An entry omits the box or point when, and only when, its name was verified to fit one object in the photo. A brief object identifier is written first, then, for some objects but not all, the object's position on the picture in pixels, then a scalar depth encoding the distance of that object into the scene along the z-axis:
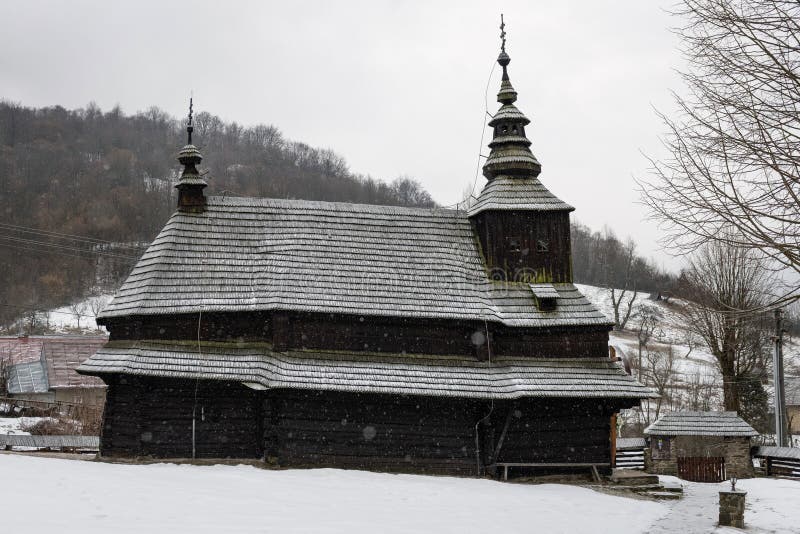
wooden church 16.28
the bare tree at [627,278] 75.25
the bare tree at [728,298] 27.20
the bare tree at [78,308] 62.31
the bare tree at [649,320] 65.06
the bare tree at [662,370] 39.77
